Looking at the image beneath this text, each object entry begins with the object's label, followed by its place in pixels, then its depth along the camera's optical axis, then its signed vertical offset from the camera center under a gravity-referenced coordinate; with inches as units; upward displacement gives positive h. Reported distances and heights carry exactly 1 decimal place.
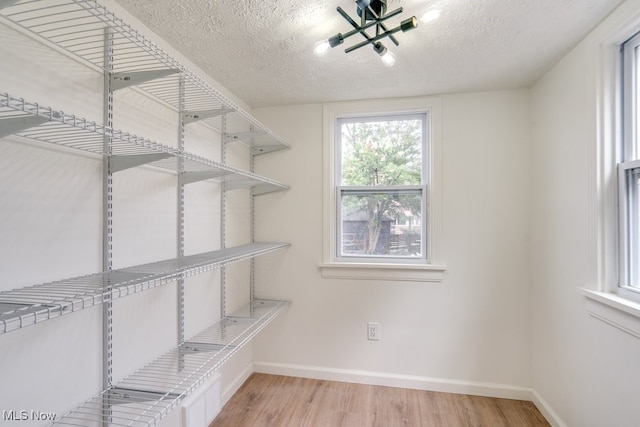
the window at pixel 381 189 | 90.0 +8.2
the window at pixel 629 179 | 55.2 +6.7
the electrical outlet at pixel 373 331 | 91.7 -35.3
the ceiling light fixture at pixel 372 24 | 46.1 +31.0
